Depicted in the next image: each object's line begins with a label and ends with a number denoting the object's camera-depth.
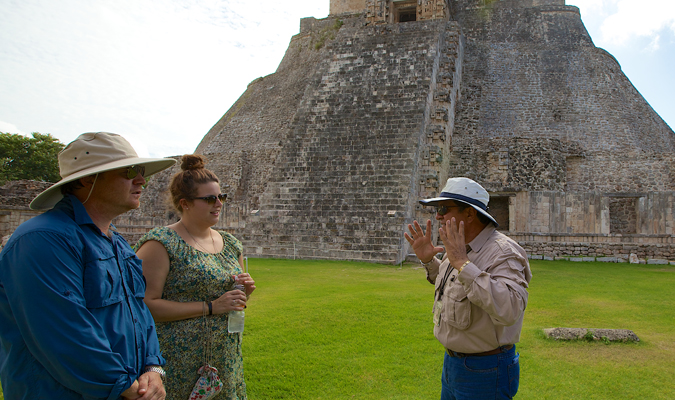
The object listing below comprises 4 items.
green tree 28.46
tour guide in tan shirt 2.03
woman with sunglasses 2.27
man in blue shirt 1.55
